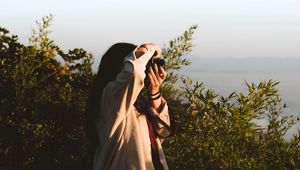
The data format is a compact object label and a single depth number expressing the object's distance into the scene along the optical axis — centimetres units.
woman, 364
